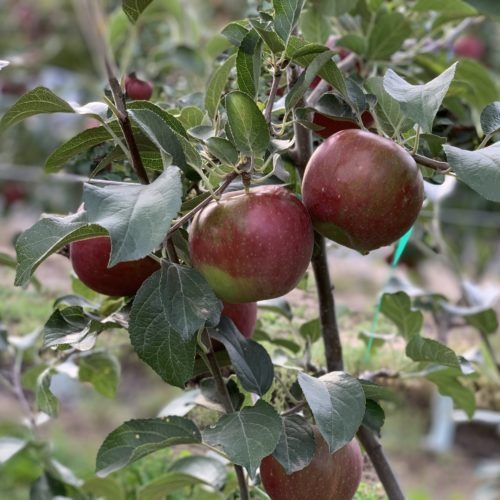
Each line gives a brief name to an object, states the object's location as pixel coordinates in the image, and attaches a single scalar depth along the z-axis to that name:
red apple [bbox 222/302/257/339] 1.76
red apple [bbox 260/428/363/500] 1.71
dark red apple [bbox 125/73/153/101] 2.03
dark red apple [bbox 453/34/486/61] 5.26
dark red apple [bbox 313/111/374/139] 1.77
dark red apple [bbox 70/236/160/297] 1.72
